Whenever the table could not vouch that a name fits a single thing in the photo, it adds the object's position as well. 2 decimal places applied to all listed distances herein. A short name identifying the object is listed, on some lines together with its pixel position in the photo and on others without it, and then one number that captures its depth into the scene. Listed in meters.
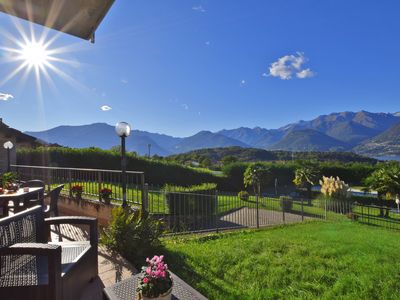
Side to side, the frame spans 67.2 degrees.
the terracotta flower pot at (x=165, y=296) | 2.33
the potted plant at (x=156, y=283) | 2.34
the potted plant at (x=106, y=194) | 8.25
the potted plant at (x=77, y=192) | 8.99
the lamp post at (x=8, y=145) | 12.40
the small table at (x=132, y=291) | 2.49
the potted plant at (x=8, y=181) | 6.31
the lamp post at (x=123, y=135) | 6.77
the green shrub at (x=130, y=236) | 4.72
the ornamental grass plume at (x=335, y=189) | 22.25
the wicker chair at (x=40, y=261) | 2.37
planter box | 8.27
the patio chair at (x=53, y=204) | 5.70
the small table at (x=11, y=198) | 5.30
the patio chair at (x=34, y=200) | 5.52
